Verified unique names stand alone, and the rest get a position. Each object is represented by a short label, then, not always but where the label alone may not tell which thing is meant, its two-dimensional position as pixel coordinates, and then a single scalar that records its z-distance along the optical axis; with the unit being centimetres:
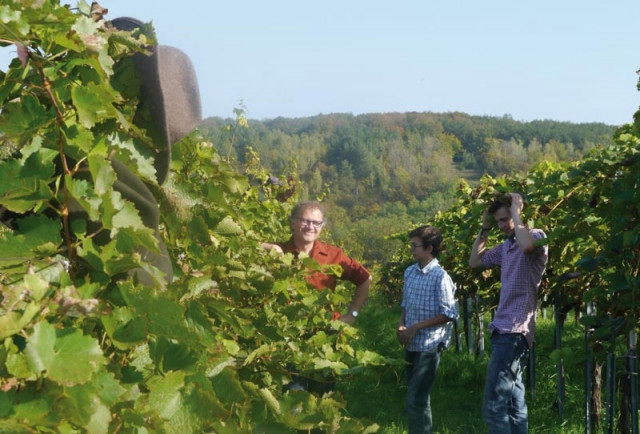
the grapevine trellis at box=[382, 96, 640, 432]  328
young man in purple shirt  451
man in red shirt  435
